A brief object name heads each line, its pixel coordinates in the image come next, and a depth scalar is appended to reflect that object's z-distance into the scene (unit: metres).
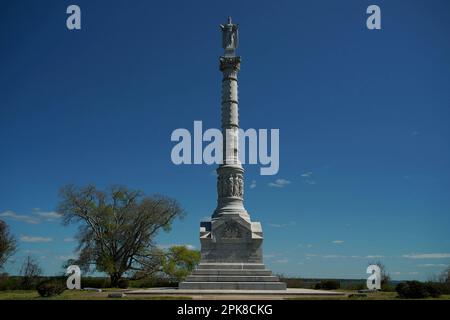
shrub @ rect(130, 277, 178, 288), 36.47
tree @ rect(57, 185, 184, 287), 37.91
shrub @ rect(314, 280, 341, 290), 34.09
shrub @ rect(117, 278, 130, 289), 34.89
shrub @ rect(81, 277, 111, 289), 36.31
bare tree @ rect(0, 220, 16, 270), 40.81
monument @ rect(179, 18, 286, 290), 28.28
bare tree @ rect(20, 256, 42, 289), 33.41
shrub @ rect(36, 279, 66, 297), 23.22
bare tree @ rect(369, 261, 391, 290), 34.34
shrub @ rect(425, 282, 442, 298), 22.89
